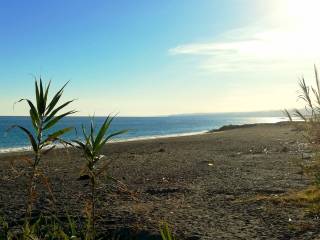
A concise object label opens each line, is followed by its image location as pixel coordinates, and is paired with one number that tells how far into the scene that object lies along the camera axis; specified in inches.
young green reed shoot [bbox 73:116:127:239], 86.5
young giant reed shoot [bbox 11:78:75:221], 85.6
